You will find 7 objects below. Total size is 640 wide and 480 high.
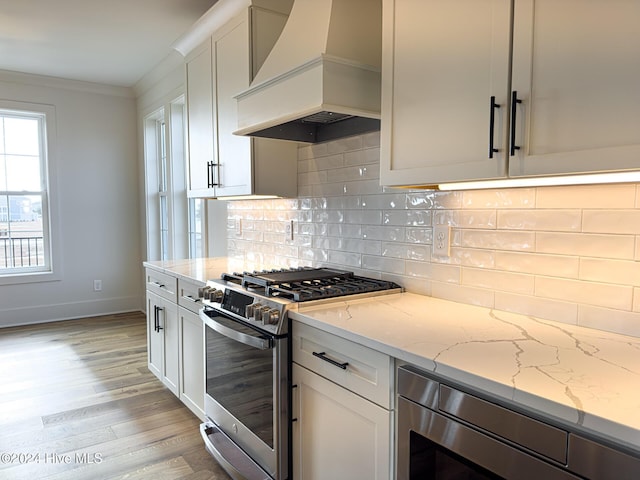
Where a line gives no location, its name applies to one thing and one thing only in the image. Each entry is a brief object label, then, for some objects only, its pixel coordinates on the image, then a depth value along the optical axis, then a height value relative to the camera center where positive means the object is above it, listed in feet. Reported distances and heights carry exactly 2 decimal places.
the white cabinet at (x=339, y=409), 4.31 -2.14
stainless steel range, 5.62 -2.10
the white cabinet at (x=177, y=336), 8.32 -2.63
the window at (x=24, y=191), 15.76 +0.59
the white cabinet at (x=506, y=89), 3.38 +1.09
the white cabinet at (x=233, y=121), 8.02 +1.80
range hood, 5.55 +1.83
